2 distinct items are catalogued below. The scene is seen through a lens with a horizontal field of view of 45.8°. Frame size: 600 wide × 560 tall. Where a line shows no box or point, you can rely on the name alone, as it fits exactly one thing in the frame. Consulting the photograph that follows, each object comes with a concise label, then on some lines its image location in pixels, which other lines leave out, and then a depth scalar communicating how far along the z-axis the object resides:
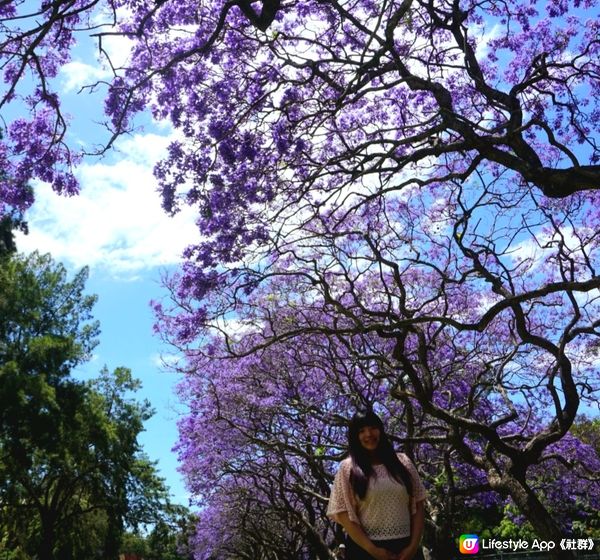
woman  3.66
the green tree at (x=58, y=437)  19.59
